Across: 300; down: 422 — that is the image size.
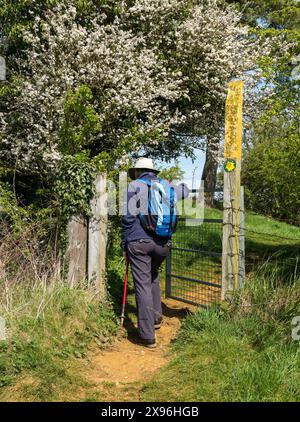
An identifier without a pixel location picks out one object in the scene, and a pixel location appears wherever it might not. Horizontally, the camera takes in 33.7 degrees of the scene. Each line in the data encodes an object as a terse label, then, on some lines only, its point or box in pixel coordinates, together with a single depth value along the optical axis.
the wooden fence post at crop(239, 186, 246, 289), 6.05
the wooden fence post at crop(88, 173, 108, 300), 6.39
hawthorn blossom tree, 9.18
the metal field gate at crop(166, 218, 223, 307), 7.38
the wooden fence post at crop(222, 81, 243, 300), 6.00
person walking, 5.87
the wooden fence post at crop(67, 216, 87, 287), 6.40
